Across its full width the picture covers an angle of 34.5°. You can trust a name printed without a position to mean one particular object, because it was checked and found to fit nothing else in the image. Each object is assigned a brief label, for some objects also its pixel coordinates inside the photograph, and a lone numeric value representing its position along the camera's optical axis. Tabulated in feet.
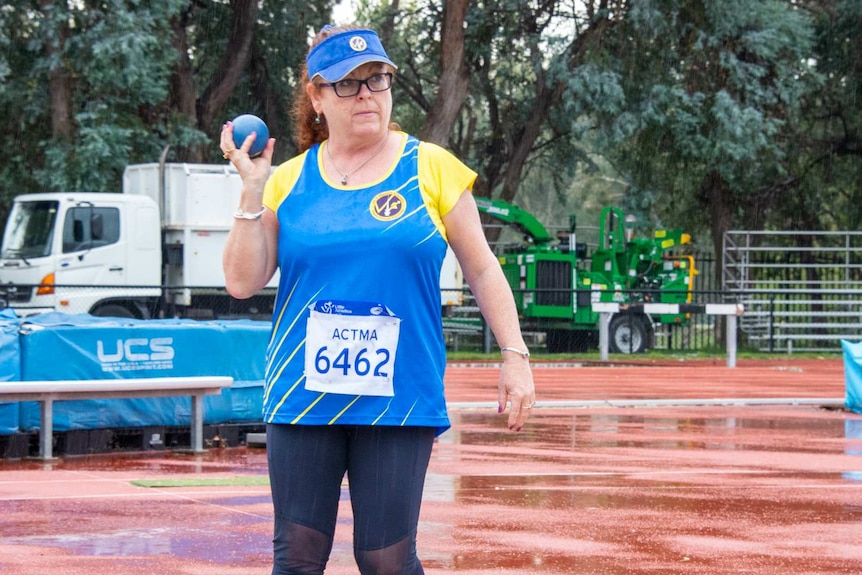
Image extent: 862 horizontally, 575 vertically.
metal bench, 34.17
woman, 12.41
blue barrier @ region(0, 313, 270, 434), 36.19
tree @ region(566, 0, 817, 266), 101.55
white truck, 77.71
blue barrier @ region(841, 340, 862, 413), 51.85
